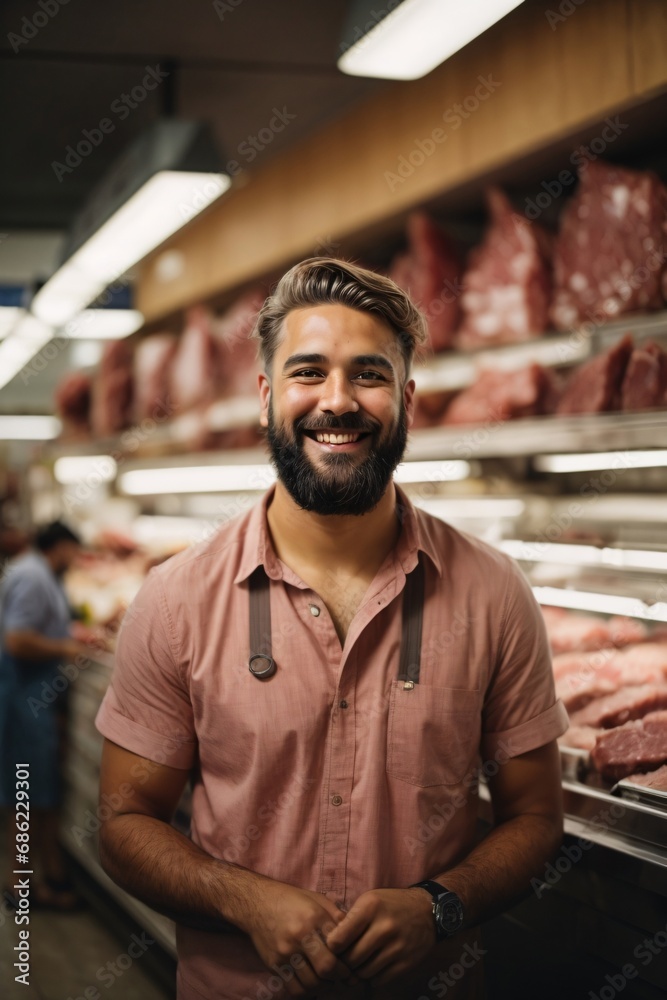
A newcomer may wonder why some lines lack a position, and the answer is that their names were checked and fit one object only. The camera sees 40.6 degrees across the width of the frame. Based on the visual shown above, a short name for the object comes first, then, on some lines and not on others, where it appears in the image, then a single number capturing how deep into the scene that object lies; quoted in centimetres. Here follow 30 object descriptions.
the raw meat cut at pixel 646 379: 266
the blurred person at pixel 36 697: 473
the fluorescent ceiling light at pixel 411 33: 228
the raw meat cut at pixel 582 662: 265
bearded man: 176
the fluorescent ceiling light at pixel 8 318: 689
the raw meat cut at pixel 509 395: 316
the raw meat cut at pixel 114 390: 650
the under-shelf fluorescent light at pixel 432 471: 412
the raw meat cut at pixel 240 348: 516
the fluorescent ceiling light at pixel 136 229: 352
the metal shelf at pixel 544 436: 243
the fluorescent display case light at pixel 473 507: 395
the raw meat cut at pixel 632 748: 212
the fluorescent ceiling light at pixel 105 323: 672
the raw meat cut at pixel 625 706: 232
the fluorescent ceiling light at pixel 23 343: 652
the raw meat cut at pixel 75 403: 723
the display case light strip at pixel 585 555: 313
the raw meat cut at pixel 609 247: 286
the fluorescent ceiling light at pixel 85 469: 683
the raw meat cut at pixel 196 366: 550
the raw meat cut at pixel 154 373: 601
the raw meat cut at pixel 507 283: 336
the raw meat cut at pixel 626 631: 280
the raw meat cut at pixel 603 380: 276
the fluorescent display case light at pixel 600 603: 289
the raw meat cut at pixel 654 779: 202
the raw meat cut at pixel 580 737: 230
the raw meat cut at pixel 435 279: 377
